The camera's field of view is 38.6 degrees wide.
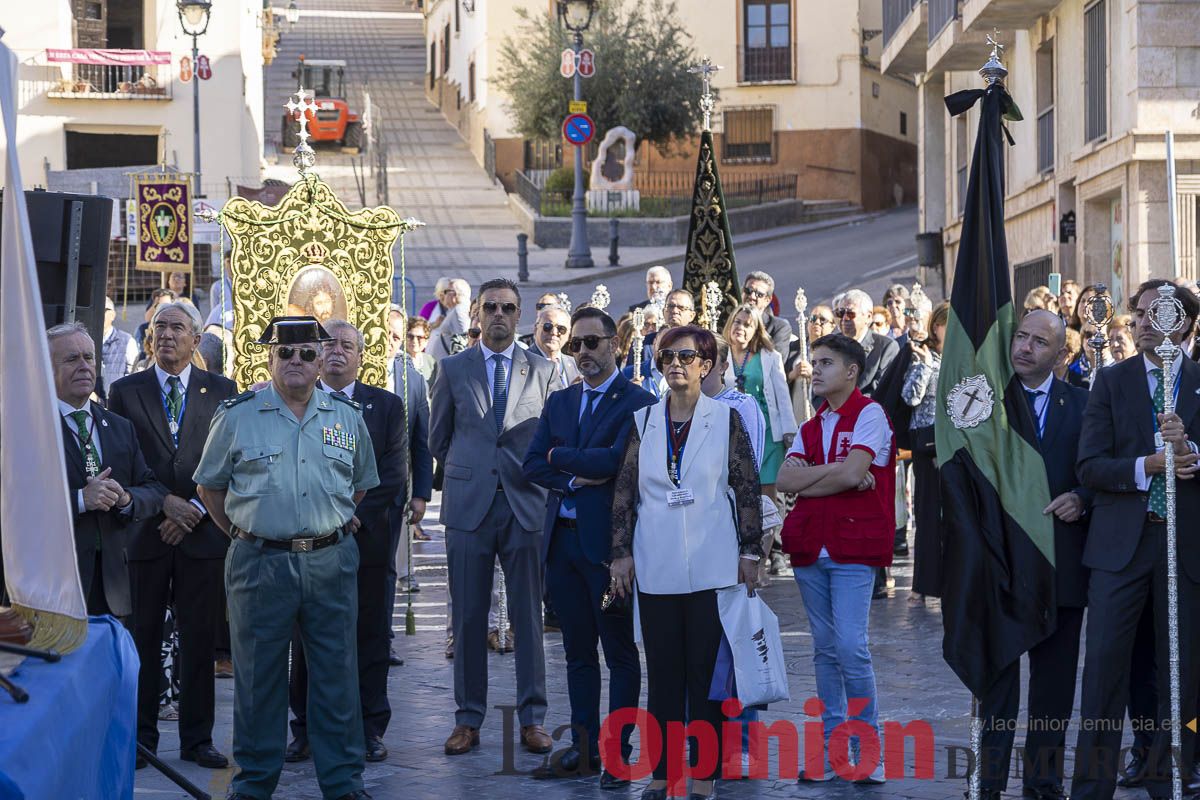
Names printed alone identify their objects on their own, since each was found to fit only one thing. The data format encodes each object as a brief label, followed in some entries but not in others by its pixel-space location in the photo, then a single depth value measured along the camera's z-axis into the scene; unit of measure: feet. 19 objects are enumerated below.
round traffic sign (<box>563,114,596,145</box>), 103.14
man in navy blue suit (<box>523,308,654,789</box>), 24.90
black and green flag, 22.49
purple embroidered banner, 69.21
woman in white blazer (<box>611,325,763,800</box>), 22.99
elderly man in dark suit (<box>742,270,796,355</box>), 40.60
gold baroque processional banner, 32.09
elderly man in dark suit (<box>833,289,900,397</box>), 38.37
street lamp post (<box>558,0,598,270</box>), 99.40
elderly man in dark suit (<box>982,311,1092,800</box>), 22.77
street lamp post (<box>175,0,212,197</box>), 106.42
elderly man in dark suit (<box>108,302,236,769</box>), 25.95
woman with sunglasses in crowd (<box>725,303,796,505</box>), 36.91
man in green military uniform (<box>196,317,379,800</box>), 22.85
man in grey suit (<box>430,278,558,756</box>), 26.63
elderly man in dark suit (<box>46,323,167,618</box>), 23.71
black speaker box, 26.20
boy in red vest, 24.39
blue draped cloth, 13.37
